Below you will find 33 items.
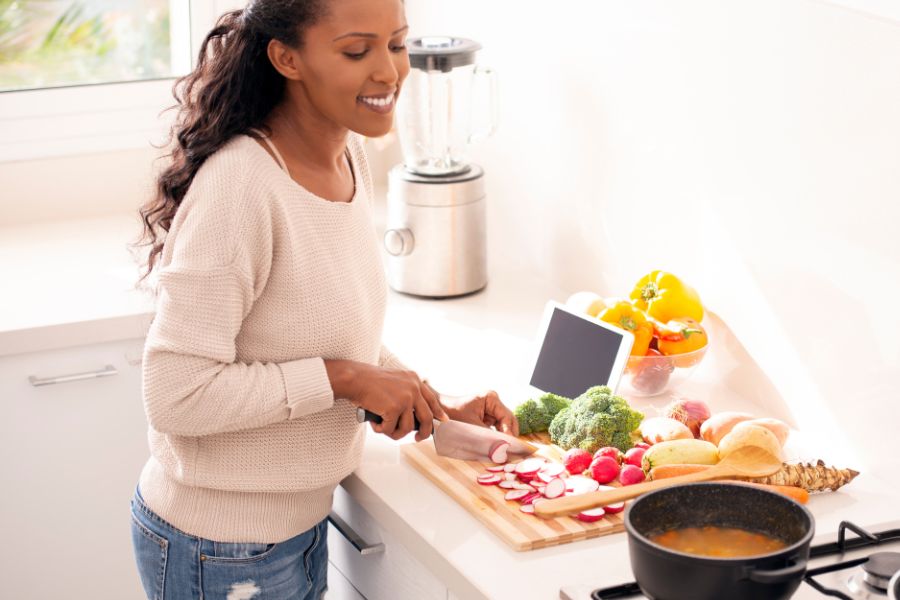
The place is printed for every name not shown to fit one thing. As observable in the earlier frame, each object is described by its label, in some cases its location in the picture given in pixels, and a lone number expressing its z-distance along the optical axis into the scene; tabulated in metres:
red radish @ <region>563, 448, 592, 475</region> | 2.50
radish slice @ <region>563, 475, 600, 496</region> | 2.44
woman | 2.30
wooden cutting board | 2.36
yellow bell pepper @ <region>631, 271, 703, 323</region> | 2.78
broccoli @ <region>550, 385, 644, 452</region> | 2.54
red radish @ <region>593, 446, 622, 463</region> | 2.50
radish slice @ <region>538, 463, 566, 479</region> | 2.48
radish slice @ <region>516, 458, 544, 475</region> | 2.49
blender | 3.18
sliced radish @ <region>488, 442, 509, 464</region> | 2.53
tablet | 2.72
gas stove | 2.20
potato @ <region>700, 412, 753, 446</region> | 2.54
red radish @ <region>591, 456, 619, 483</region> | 2.47
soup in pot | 2.11
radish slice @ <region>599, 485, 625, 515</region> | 2.40
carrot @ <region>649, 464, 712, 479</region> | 2.45
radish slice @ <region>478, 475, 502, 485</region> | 2.48
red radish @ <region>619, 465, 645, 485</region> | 2.46
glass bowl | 2.74
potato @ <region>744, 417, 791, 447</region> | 2.54
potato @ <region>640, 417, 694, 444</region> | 2.53
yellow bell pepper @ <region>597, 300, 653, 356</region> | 2.76
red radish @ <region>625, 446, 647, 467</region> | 2.50
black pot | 2.01
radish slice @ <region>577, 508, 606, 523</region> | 2.39
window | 3.65
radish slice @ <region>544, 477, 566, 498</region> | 2.43
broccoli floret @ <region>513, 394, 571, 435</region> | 2.63
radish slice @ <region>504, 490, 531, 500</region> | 2.43
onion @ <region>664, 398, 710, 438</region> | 2.59
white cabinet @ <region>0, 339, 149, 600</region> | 3.15
